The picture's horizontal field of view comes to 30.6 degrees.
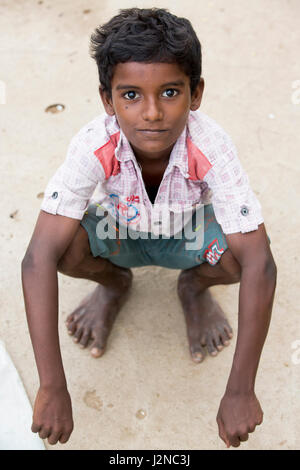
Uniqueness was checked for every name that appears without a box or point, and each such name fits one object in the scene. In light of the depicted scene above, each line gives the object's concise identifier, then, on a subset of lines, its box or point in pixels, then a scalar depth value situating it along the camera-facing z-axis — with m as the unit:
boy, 1.21
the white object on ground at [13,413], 1.57
